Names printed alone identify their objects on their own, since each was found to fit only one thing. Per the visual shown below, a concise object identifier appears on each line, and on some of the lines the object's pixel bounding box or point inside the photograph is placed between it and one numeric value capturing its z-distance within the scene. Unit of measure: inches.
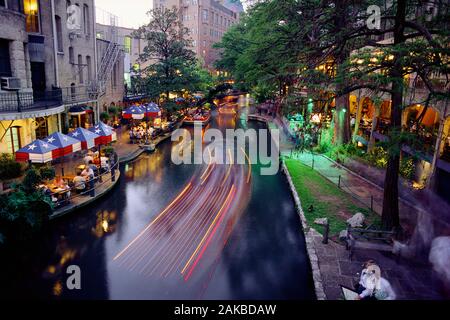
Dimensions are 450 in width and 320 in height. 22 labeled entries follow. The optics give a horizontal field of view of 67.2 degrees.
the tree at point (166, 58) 1579.7
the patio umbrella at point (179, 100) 1828.9
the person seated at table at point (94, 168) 782.2
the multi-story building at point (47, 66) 802.2
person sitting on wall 355.9
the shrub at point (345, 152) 986.7
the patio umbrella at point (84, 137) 725.9
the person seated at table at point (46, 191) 592.4
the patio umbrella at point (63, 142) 650.2
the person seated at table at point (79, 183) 687.7
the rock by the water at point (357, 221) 557.9
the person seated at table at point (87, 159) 829.2
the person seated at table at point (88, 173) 718.6
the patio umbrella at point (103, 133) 780.6
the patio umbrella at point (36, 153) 605.0
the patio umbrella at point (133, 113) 1216.2
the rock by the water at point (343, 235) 520.8
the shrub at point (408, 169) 796.6
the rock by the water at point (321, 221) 587.0
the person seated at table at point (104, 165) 836.0
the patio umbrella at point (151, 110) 1301.4
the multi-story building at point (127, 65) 1754.1
